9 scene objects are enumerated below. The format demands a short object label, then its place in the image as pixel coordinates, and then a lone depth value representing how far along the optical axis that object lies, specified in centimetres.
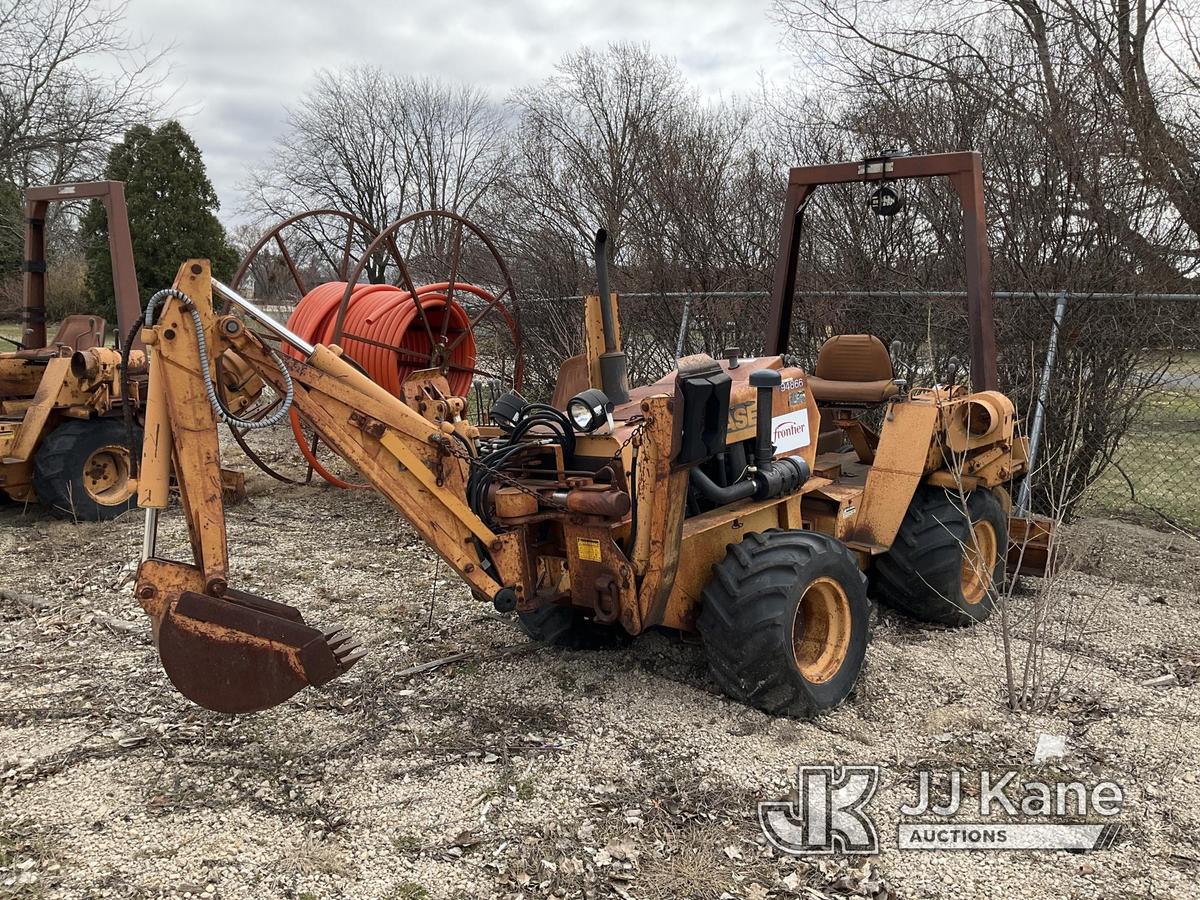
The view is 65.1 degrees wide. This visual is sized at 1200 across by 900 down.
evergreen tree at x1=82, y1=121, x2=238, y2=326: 2233
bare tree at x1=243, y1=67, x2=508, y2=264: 3278
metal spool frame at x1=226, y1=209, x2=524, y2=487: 599
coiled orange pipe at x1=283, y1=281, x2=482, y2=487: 729
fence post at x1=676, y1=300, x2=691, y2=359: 853
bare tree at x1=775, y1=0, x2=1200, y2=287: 632
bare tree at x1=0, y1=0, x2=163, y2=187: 1394
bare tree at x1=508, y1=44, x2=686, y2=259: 1191
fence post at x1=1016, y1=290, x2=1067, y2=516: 628
